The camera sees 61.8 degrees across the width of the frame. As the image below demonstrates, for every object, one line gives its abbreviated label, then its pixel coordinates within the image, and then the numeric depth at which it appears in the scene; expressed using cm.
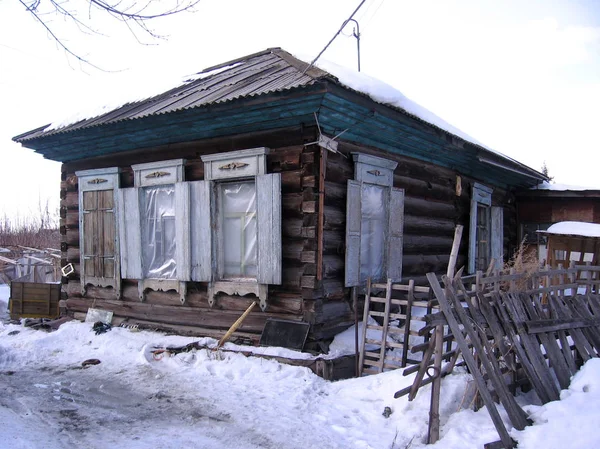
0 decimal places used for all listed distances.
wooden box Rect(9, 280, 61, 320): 930
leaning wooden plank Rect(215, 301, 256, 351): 640
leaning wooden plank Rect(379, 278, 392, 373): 587
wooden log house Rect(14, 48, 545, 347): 640
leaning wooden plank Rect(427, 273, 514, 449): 373
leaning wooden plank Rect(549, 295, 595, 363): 513
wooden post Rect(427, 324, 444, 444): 403
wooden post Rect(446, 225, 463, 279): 438
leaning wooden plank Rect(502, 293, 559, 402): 439
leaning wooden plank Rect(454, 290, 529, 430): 394
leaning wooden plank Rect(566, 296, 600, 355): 541
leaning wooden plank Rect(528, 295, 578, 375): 486
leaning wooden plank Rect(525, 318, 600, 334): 466
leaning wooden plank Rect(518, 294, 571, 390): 466
